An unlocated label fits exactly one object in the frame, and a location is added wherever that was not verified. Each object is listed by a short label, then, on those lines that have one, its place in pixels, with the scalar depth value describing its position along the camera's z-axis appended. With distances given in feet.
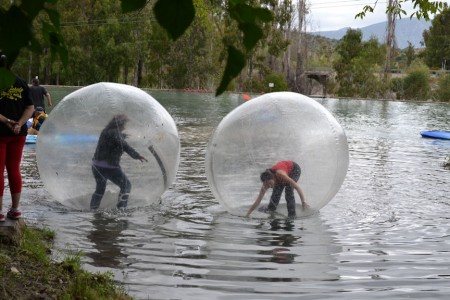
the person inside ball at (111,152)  23.82
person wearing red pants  18.93
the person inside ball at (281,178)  22.86
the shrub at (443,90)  179.93
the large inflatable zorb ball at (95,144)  23.95
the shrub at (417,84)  187.83
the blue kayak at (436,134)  63.14
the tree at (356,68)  186.70
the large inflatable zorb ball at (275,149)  23.09
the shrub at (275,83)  184.44
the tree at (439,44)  231.50
